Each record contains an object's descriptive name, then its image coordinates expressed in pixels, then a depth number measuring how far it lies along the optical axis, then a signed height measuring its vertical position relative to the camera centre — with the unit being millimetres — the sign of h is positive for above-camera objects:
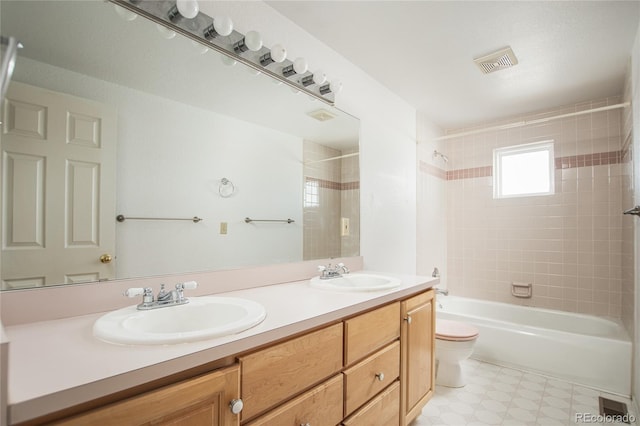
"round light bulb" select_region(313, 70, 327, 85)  1691 +771
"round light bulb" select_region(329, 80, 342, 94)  1798 +766
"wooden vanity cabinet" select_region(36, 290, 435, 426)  654 -504
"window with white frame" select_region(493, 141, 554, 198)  3029 +474
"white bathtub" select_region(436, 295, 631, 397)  2107 -989
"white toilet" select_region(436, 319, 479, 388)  2109 -949
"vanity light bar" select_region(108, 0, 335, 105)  1128 +747
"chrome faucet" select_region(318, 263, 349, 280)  1695 -315
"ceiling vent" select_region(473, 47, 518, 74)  1992 +1055
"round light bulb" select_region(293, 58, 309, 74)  1560 +767
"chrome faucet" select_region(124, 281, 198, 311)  958 -268
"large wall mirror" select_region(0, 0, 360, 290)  899 +233
